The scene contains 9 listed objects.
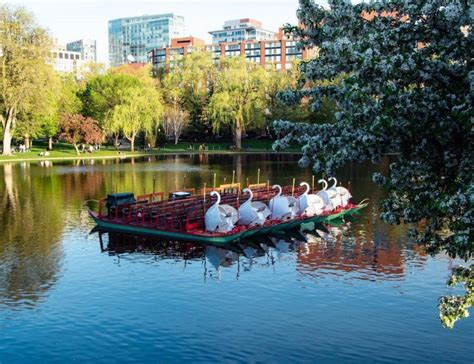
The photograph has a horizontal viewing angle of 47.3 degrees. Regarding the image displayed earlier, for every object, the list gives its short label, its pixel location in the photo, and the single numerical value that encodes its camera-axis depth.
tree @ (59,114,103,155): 93.44
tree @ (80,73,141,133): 106.62
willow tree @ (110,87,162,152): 99.38
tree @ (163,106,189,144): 112.12
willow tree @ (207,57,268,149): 107.00
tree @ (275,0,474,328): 9.96
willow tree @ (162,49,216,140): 118.88
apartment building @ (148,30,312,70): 196.75
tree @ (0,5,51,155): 83.56
